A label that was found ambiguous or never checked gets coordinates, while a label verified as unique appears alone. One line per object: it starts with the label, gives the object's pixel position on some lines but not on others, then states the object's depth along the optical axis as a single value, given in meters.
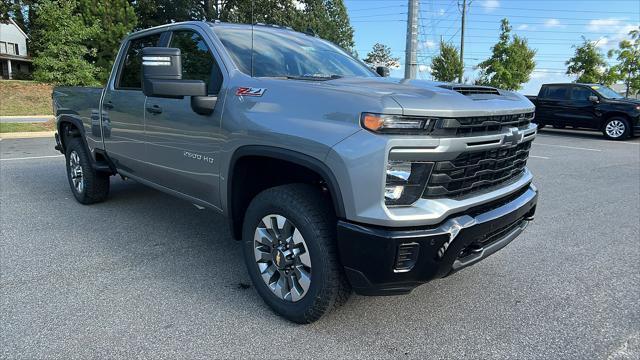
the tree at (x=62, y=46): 18.77
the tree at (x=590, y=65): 24.97
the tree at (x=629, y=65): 23.91
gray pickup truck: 2.30
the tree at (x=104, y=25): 20.66
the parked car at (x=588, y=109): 14.25
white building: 44.69
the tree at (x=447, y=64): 31.00
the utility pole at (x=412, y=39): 12.12
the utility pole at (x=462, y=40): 30.83
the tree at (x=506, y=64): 24.75
